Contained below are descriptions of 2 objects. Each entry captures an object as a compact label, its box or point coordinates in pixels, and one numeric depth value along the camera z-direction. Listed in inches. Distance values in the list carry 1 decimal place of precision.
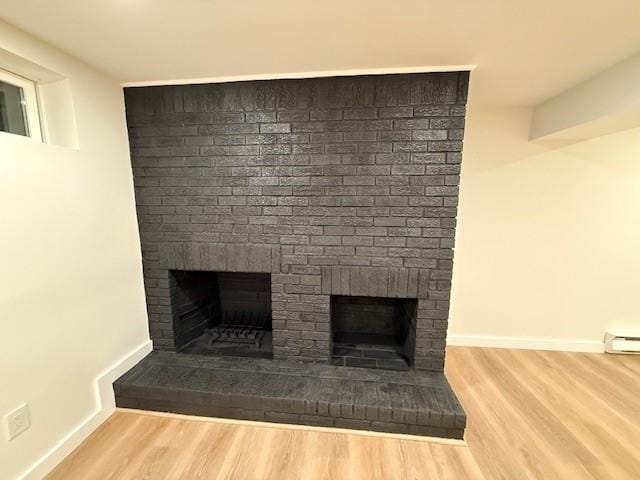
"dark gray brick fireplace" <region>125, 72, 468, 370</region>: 69.9
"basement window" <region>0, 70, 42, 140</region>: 55.7
